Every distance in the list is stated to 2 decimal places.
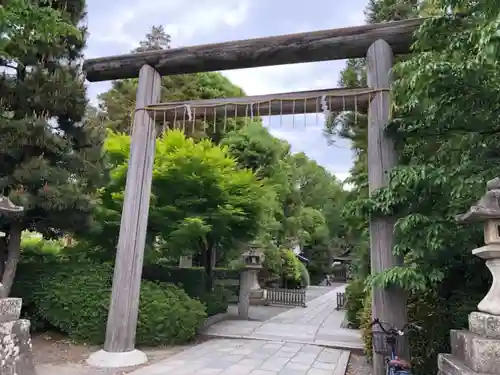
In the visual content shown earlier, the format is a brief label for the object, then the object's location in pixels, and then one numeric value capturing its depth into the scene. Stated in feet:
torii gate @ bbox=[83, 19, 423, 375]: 17.38
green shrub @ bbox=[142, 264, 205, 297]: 33.45
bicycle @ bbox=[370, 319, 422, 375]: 12.00
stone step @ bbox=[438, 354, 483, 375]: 9.62
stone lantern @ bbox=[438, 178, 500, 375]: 9.28
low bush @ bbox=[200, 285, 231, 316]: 33.50
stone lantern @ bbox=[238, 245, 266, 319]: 37.22
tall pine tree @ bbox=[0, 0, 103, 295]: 21.81
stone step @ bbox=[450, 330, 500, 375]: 9.18
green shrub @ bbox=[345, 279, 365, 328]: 29.96
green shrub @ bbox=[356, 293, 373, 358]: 19.57
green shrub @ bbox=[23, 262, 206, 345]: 23.04
